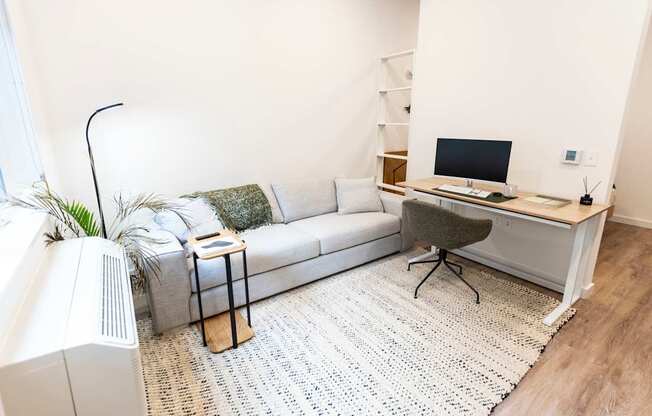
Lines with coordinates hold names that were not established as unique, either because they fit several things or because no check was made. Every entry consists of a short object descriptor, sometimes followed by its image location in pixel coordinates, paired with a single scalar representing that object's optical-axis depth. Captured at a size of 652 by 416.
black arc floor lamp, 2.18
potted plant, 1.88
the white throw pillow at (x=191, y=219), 2.39
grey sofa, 2.10
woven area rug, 1.66
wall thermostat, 2.45
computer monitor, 2.63
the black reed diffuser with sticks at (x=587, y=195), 2.35
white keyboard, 2.66
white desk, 2.15
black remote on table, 2.05
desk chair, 2.37
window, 1.83
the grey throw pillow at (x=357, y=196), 3.32
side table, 1.85
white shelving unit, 3.91
